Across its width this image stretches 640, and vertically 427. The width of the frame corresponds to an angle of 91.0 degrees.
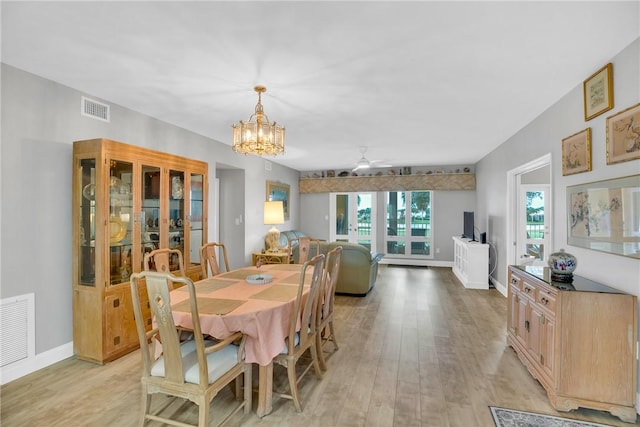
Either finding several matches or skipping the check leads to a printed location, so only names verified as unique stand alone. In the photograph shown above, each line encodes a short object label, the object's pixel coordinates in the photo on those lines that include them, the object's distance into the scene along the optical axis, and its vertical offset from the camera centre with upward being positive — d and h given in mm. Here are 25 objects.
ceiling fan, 5426 +897
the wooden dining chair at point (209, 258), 3344 -469
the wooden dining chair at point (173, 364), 1666 -884
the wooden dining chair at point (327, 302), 2684 -812
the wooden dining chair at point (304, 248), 4109 -445
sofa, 4961 -865
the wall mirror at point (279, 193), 6887 +495
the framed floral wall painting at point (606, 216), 2131 -14
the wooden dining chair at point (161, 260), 2611 -402
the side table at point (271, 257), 5957 -830
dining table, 2000 -671
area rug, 2037 -1362
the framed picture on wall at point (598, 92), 2395 +978
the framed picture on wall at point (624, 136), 2119 +560
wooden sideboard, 2076 -919
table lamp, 5242 +16
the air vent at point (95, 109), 3057 +1048
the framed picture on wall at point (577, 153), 2658 +552
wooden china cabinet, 2836 -202
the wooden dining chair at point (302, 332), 2170 -897
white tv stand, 5562 -924
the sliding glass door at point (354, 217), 8453 -84
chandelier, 2867 +720
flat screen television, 6355 -242
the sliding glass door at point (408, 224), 8047 -262
